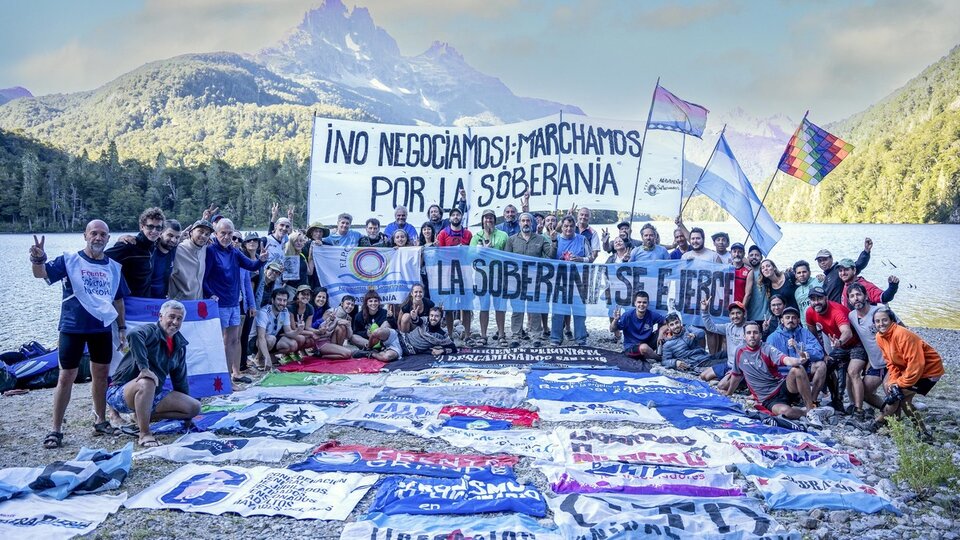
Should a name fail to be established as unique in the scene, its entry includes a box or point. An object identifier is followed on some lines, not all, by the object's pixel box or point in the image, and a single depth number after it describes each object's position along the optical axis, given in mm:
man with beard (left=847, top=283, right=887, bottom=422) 6906
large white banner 12461
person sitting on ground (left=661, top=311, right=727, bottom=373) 9453
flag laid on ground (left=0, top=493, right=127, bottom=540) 3989
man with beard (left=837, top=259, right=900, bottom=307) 7305
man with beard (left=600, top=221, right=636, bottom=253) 11305
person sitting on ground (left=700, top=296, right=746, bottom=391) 8271
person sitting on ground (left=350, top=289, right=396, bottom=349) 10508
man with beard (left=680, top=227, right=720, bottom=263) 10500
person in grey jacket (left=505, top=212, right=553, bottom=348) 11289
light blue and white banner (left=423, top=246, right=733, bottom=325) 10852
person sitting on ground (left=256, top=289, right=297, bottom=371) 9398
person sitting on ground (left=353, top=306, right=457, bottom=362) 9992
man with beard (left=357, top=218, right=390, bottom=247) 11445
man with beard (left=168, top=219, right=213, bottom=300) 7469
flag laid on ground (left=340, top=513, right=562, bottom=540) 4059
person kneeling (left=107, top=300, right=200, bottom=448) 5809
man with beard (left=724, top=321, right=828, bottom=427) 6953
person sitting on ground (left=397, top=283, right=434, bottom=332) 10336
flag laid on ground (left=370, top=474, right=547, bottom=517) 4438
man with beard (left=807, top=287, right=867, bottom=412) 7125
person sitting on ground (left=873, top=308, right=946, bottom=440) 6273
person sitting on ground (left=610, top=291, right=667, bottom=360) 10172
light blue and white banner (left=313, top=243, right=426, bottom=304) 11266
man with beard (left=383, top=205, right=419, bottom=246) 11656
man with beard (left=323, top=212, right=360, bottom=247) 11359
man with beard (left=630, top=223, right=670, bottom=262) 10984
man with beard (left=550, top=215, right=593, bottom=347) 11352
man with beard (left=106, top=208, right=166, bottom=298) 6551
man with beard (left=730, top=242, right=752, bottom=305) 9719
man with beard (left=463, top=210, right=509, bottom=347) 11398
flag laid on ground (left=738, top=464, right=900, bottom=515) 4602
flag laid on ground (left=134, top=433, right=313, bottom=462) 5453
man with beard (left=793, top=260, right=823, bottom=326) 8539
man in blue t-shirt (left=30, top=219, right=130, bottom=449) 5730
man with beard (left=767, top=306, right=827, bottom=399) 7168
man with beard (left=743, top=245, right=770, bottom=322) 9377
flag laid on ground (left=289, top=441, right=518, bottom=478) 5188
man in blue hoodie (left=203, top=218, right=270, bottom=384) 8008
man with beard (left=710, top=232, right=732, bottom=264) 10391
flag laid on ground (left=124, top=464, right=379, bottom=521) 4477
